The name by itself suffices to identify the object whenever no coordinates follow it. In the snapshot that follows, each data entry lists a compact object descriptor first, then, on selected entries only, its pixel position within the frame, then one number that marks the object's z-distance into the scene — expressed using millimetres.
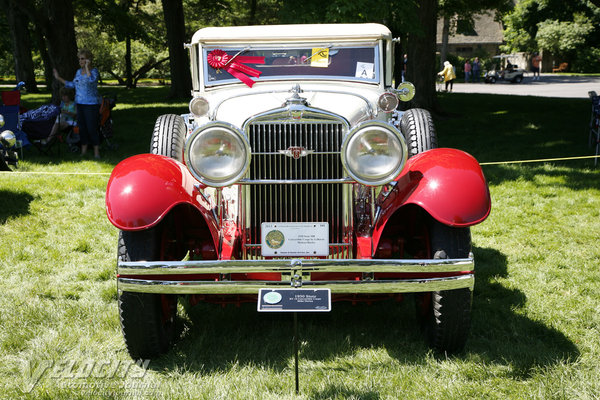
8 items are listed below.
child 9859
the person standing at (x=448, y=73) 23297
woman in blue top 9047
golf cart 33488
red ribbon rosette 4152
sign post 2864
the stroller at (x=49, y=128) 9750
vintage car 2951
